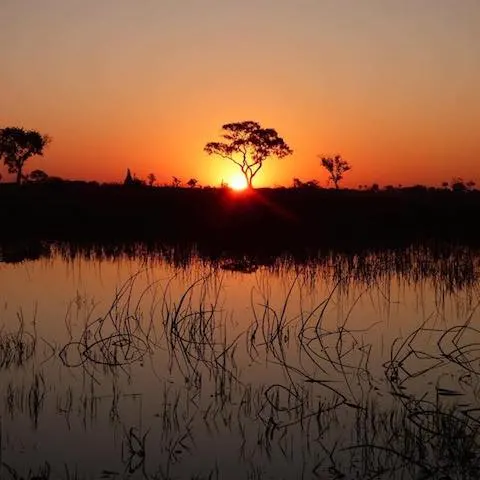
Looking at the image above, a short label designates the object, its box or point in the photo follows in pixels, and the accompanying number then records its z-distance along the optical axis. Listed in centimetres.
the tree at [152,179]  6795
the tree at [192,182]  7796
